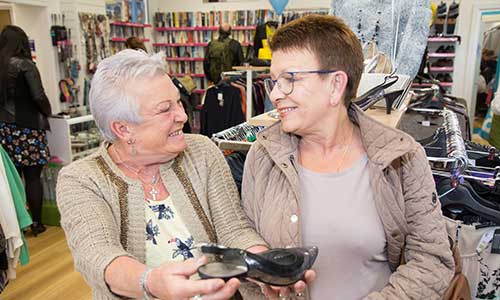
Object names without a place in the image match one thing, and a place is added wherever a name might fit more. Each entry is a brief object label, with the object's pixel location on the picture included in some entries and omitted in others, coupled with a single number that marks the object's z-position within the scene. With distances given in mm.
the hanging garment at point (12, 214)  2527
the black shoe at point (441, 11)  7414
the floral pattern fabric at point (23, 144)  3863
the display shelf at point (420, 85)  4502
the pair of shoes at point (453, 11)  7355
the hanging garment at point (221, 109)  4664
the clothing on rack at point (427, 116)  2279
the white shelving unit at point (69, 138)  4301
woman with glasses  1198
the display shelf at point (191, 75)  8844
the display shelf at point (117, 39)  7298
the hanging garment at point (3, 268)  2494
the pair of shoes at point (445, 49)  7449
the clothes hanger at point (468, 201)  1510
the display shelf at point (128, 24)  7442
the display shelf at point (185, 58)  8758
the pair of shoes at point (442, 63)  7547
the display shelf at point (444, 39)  7223
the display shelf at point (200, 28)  8180
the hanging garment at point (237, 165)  1670
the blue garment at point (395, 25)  2061
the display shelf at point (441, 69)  7485
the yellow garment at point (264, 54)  4648
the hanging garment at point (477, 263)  1499
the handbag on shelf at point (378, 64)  1804
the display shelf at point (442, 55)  7398
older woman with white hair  1184
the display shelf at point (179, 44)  8690
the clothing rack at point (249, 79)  4402
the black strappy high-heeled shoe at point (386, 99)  1612
